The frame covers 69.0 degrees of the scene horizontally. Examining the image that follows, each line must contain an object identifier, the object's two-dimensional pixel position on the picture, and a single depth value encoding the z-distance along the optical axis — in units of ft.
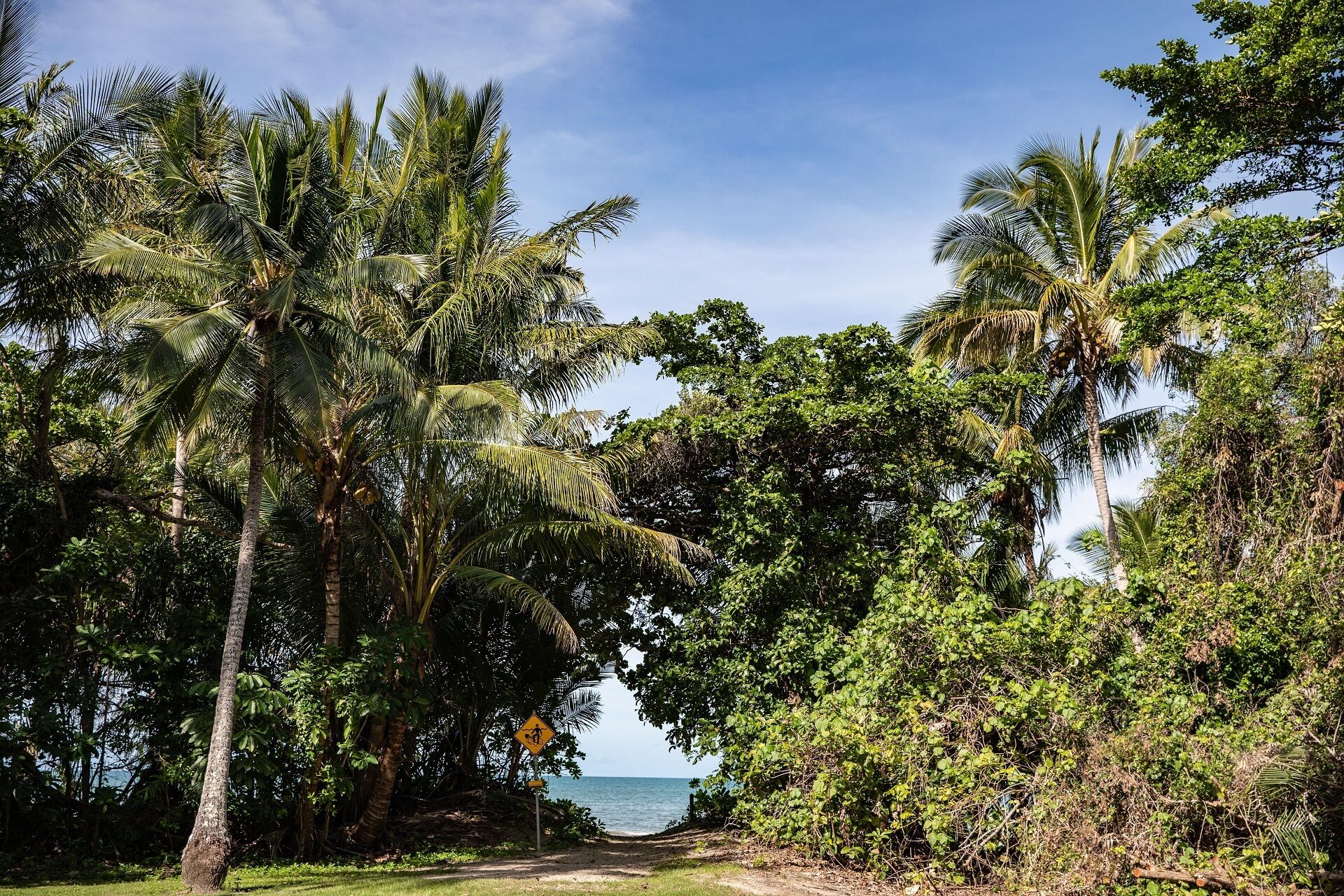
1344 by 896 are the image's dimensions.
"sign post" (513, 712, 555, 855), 47.34
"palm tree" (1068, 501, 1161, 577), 56.24
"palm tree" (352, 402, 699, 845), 43.09
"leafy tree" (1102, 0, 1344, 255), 35.60
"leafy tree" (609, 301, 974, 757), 50.19
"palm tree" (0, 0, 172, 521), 38.93
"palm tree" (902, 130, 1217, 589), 58.70
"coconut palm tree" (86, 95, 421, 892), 36.76
